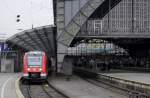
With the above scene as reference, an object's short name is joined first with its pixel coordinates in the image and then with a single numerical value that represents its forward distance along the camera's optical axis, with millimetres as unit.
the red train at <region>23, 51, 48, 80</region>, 45312
